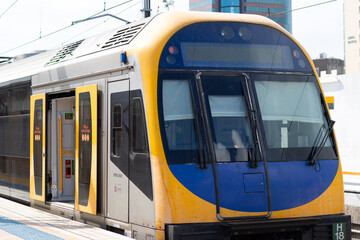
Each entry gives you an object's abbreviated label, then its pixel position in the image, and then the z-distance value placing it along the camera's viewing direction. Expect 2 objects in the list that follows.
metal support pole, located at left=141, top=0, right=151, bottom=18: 38.50
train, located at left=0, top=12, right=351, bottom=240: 12.90
